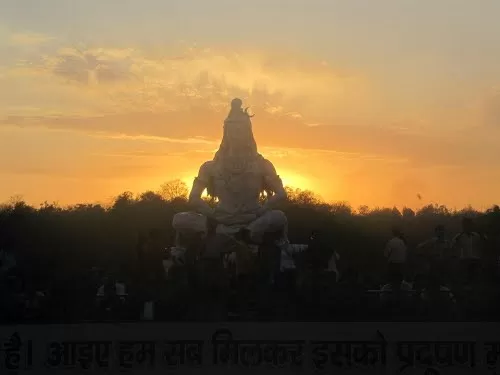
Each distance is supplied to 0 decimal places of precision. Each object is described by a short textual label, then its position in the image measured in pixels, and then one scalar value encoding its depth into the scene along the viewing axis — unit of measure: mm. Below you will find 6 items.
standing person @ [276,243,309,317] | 13031
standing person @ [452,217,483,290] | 15430
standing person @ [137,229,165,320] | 14844
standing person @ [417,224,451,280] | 15680
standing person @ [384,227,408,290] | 15552
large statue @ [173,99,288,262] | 17406
